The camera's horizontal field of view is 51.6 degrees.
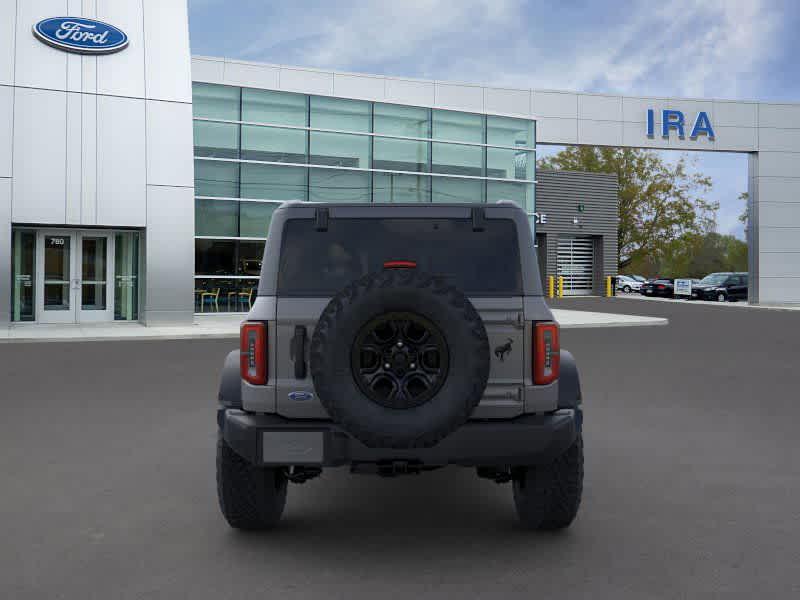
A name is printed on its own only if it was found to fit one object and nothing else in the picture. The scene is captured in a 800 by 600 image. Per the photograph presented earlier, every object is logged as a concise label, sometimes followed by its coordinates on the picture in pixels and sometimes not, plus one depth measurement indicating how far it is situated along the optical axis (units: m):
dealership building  22.30
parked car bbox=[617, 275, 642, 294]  67.00
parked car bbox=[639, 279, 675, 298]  52.78
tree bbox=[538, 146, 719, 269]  72.94
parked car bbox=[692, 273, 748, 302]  46.41
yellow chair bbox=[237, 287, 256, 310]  27.08
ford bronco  4.12
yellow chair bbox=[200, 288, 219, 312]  26.38
